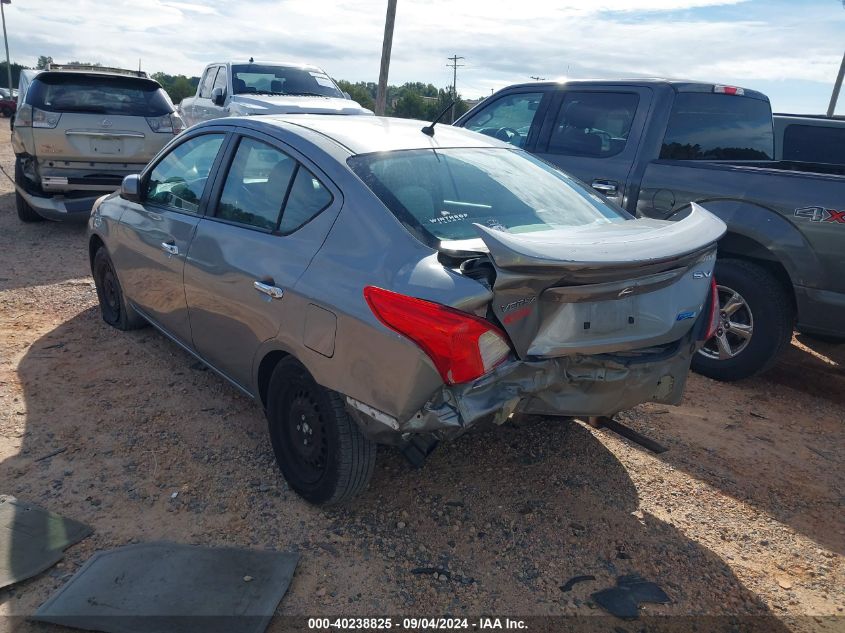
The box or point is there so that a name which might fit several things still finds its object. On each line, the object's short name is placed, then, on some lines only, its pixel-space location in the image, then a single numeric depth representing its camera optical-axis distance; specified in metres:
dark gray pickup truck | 4.32
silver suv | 7.84
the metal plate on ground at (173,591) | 2.45
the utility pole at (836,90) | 17.95
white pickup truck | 10.45
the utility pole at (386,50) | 16.31
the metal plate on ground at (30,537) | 2.71
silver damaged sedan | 2.51
